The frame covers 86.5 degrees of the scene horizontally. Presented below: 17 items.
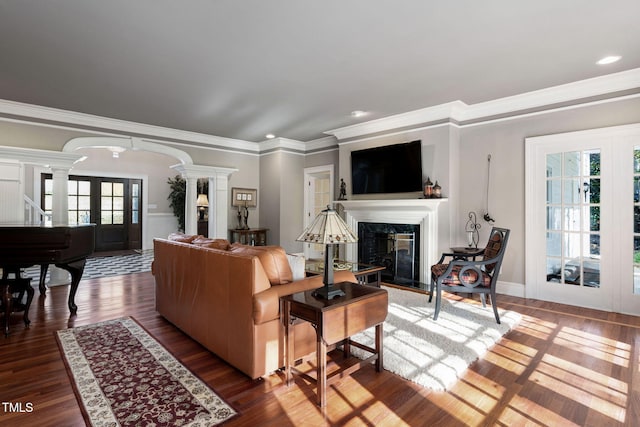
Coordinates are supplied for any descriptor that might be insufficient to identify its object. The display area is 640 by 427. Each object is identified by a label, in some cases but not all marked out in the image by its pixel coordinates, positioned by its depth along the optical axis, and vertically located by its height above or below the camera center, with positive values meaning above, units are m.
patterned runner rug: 1.78 -1.06
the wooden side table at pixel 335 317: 1.89 -0.62
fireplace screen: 4.81 -0.56
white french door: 3.48 -0.07
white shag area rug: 2.25 -1.03
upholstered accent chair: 3.24 -0.62
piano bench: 2.97 -0.77
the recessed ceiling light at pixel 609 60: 3.04 +1.39
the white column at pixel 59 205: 4.79 +0.11
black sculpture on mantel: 5.71 +0.36
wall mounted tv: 4.77 +0.65
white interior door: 6.74 +0.33
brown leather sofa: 2.10 -0.60
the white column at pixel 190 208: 6.22 +0.08
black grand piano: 3.00 -0.33
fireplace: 4.58 -0.21
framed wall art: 6.61 +0.31
